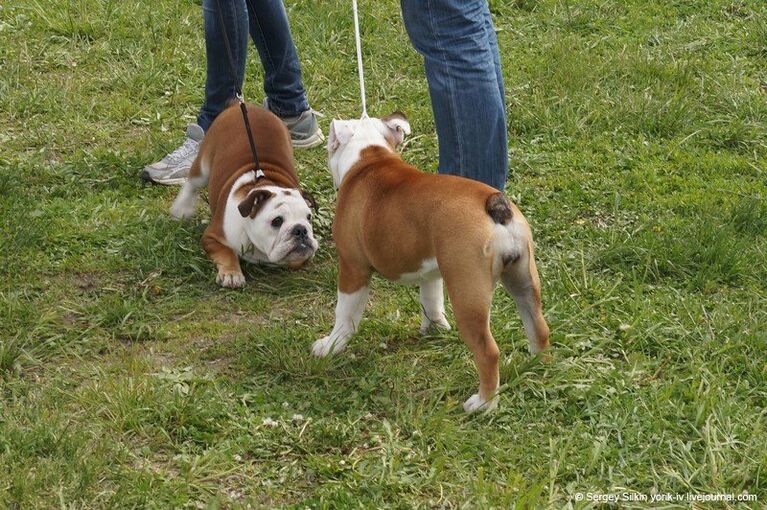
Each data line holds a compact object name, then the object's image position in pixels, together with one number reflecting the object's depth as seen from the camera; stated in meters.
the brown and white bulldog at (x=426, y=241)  8.01
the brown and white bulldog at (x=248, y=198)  10.64
